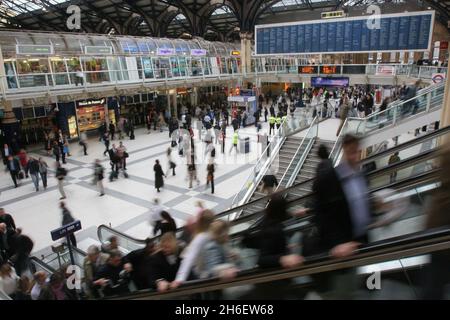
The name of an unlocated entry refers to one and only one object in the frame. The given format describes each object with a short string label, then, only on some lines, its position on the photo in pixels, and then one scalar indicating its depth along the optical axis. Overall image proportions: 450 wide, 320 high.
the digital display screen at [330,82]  23.42
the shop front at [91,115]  22.12
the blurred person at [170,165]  14.23
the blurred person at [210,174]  12.45
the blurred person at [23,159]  14.94
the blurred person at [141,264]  4.11
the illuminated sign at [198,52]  27.27
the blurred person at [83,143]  18.28
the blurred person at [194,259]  3.47
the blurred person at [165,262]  3.91
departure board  19.38
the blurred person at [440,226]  2.37
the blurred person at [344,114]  12.79
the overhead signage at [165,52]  25.01
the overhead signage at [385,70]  22.95
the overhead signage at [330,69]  24.82
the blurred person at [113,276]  4.95
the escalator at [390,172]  4.15
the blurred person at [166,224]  5.94
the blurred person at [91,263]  5.54
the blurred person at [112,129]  21.27
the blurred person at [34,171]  13.16
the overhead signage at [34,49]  17.37
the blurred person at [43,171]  13.41
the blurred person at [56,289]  5.42
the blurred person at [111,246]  5.98
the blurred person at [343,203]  3.02
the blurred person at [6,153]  14.80
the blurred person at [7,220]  8.35
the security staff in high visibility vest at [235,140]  16.97
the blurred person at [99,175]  12.41
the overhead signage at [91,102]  22.32
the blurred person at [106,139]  17.33
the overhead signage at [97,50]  20.47
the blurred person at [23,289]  5.56
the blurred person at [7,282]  5.55
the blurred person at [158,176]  12.27
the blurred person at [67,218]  8.63
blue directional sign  7.00
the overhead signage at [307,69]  25.97
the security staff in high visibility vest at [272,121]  20.70
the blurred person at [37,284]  5.47
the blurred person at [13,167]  13.59
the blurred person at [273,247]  2.87
